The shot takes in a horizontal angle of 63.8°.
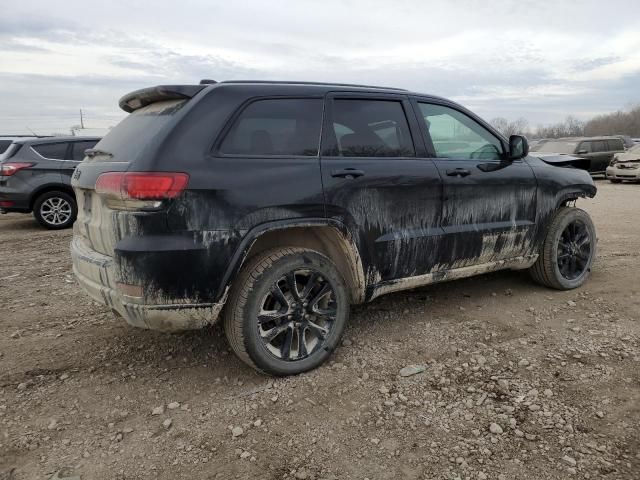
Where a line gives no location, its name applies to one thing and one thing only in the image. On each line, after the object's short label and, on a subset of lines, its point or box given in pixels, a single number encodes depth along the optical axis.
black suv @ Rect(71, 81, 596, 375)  2.74
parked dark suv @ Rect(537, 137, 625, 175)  17.53
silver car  16.53
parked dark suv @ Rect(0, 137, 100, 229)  8.80
